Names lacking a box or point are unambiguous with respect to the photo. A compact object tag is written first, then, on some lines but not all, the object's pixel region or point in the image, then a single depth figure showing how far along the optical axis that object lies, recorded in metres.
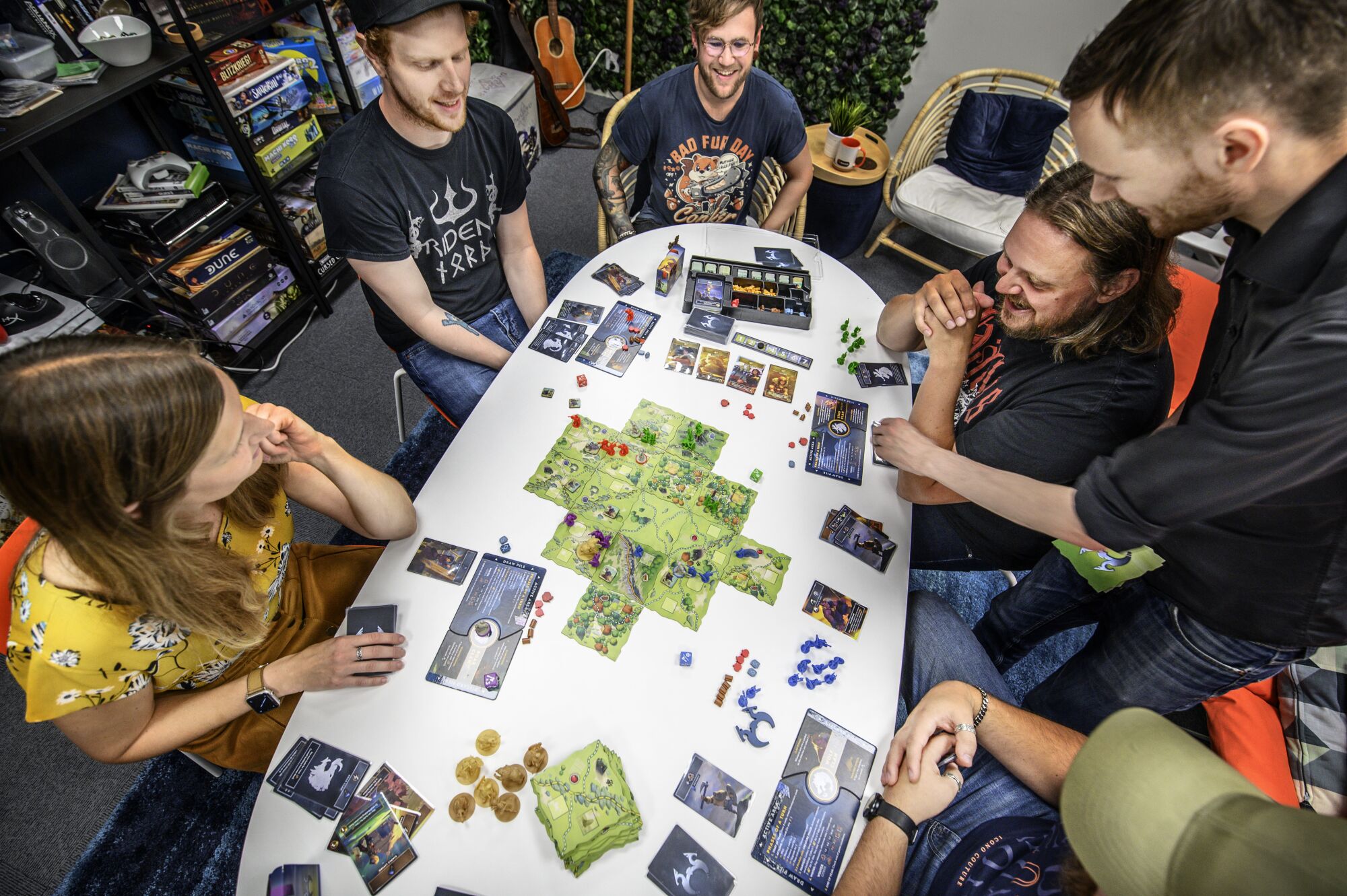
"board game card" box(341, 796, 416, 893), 0.95
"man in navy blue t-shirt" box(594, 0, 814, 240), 2.18
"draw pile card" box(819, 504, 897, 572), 1.36
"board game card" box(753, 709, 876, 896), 1.00
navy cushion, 3.01
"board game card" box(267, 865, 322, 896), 0.93
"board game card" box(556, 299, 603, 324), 1.78
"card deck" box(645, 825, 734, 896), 0.97
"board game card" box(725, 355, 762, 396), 1.66
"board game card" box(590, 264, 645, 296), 1.88
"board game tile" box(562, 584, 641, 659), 1.19
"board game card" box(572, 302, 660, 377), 1.68
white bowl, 1.87
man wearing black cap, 1.53
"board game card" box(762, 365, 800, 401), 1.65
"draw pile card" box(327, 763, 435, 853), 0.98
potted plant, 3.08
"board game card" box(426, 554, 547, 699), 1.13
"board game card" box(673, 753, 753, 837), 1.03
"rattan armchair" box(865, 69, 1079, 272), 3.07
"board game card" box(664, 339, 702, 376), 1.69
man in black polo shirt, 0.72
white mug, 3.02
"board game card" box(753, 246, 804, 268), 2.04
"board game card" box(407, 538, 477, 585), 1.25
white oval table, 0.98
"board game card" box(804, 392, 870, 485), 1.51
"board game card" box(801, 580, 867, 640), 1.25
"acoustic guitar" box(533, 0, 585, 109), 3.75
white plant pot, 3.05
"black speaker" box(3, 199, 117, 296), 1.91
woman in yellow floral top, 0.80
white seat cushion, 2.92
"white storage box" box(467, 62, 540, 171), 3.28
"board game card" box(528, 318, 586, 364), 1.68
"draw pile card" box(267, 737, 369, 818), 1.00
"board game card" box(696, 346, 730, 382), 1.68
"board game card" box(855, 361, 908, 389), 1.73
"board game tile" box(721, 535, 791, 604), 1.29
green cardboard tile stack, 0.98
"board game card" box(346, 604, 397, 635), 1.17
